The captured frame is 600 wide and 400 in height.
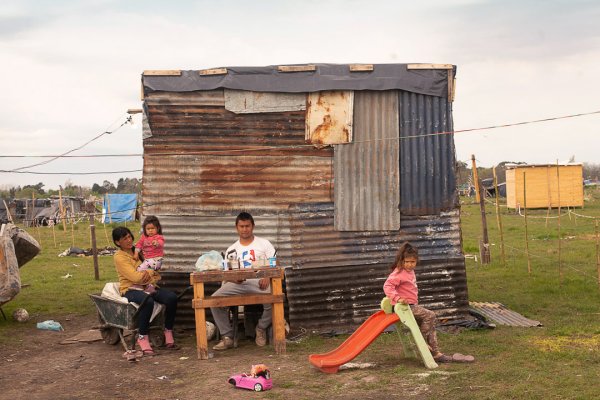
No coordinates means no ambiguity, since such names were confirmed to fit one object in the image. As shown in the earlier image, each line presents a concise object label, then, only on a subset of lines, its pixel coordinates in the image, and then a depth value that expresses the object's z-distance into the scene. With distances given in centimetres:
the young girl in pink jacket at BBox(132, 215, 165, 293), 877
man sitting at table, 859
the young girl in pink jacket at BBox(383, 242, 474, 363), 734
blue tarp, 3453
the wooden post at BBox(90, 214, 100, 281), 1516
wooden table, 806
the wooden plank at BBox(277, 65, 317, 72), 925
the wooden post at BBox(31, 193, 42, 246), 3234
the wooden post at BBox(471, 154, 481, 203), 1485
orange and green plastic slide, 705
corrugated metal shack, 934
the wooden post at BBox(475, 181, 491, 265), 1514
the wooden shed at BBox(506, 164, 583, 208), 3177
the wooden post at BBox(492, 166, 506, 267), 1482
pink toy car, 650
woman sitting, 856
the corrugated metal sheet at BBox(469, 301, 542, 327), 908
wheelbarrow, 838
